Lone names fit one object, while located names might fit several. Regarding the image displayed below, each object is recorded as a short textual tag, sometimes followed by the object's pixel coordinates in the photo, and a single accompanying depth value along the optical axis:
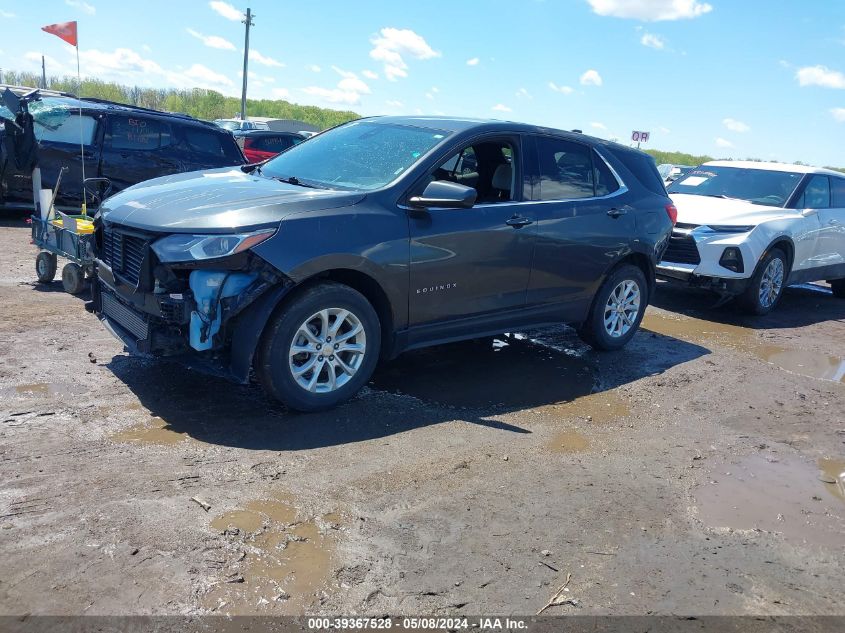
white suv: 8.68
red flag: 8.38
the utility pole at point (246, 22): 39.88
